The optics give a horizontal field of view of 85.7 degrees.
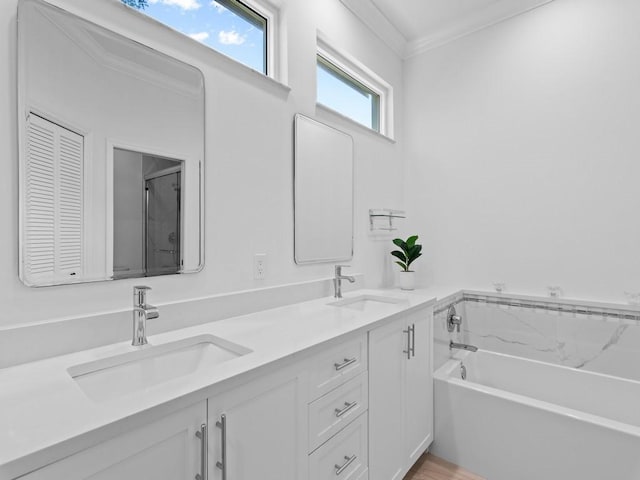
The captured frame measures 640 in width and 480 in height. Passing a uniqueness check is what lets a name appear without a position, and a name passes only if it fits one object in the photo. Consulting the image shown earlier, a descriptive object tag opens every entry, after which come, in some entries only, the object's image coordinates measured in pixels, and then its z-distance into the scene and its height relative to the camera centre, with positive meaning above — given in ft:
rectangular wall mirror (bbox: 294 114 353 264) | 6.19 +0.95
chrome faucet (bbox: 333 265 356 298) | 6.56 -0.74
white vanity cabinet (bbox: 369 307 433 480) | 4.73 -2.37
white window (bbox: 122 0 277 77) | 4.56 +3.24
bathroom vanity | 2.10 -1.30
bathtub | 4.99 -3.05
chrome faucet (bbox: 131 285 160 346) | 3.53 -0.73
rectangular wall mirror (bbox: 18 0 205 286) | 3.27 +0.95
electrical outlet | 5.32 -0.39
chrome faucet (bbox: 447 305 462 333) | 7.64 -1.75
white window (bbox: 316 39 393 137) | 7.27 +3.61
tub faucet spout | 7.75 -2.39
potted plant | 8.32 -0.37
